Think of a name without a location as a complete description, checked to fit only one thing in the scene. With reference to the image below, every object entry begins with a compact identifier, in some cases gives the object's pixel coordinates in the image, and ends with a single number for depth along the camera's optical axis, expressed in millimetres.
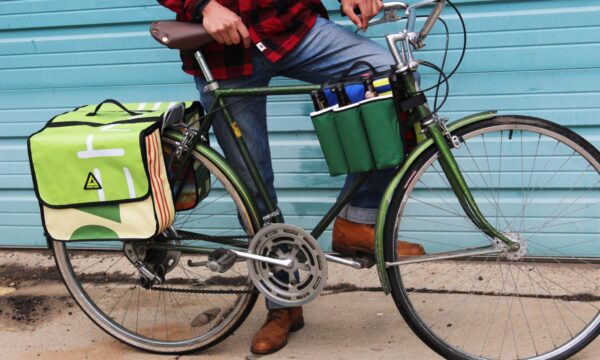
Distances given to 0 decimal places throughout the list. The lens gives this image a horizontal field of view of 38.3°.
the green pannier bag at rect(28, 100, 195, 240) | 3338
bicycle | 3230
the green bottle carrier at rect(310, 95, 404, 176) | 3146
